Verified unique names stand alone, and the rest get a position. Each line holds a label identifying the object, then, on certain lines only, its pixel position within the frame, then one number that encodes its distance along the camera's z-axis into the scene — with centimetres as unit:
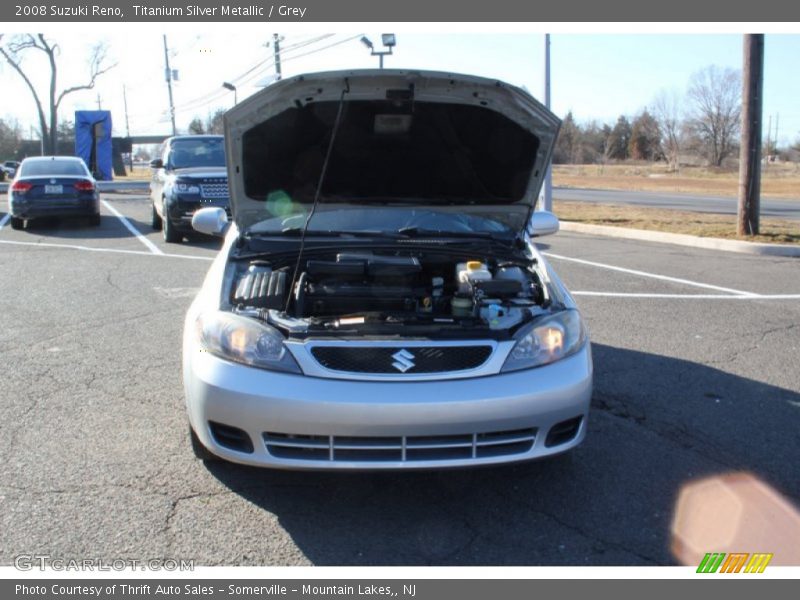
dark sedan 1440
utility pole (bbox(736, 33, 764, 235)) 1265
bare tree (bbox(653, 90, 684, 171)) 8756
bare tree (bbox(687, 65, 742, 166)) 8162
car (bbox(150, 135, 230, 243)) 1232
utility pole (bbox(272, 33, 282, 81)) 2708
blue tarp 3338
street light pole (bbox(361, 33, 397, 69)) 1677
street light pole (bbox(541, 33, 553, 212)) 1648
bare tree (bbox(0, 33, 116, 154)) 4297
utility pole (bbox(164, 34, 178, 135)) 3737
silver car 320
